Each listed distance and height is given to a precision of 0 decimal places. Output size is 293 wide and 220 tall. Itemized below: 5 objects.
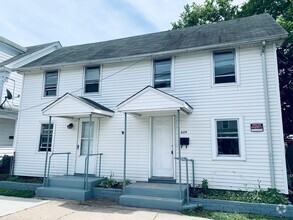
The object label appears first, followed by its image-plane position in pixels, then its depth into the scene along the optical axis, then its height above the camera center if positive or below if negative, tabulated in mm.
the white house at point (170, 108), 7156 +1383
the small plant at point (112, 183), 7839 -1430
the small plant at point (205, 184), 7281 -1280
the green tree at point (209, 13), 19359 +12464
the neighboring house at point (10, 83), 12633 +3791
